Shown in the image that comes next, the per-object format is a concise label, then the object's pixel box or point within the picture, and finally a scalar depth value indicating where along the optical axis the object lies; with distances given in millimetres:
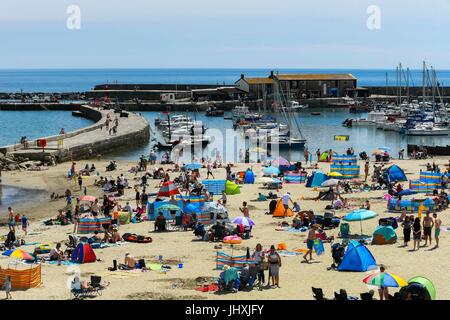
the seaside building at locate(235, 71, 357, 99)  106375
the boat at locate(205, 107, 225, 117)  93688
